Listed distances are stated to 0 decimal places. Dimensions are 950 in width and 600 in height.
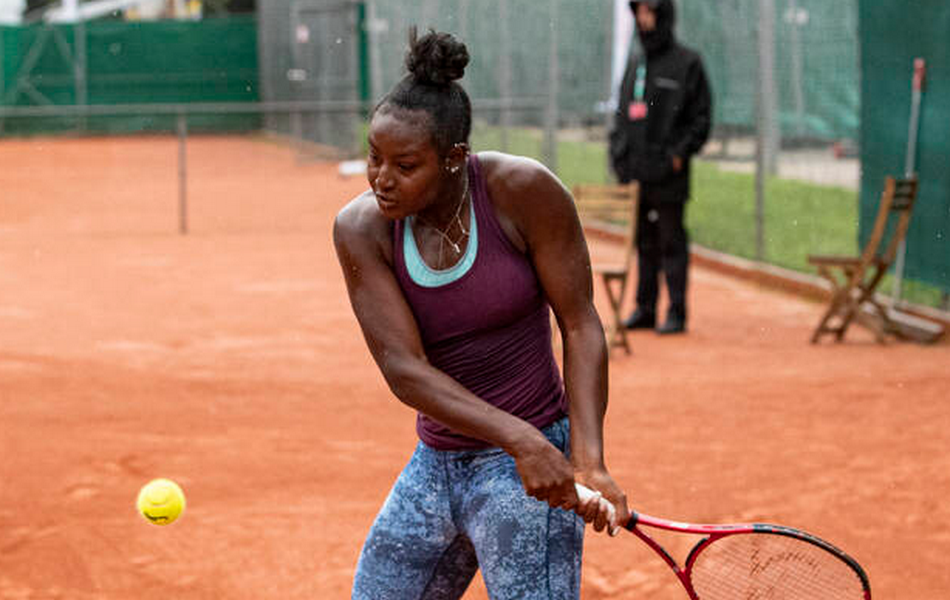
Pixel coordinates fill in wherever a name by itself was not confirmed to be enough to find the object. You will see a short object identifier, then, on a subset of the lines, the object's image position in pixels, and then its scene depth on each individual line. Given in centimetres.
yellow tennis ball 463
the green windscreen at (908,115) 925
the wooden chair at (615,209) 902
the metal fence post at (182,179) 1558
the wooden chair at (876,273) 914
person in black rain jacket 966
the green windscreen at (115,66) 3117
